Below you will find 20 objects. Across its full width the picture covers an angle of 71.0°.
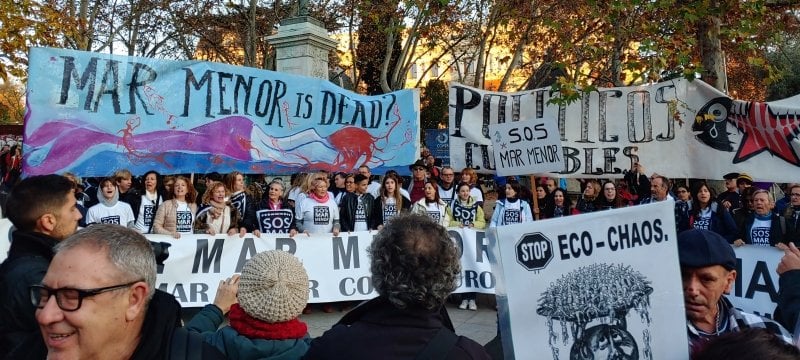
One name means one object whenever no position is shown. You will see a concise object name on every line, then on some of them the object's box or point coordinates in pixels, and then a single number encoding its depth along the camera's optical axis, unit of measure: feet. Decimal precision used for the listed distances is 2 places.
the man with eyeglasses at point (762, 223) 18.73
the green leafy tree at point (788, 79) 82.86
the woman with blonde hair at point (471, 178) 24.77
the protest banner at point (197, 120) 18.86
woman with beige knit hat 6.18
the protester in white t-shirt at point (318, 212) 21.09
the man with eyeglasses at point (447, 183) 26.10
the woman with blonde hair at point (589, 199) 27.73
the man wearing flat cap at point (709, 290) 6.51
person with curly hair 5.47
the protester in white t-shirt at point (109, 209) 19.97
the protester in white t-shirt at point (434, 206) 22.81
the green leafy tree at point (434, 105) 94.27
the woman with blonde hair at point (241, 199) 21.21
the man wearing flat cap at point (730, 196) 23.40
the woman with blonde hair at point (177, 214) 19.69
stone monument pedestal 30.68
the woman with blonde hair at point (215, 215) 20.20
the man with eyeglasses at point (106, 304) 4.81
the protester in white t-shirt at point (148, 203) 21.27
